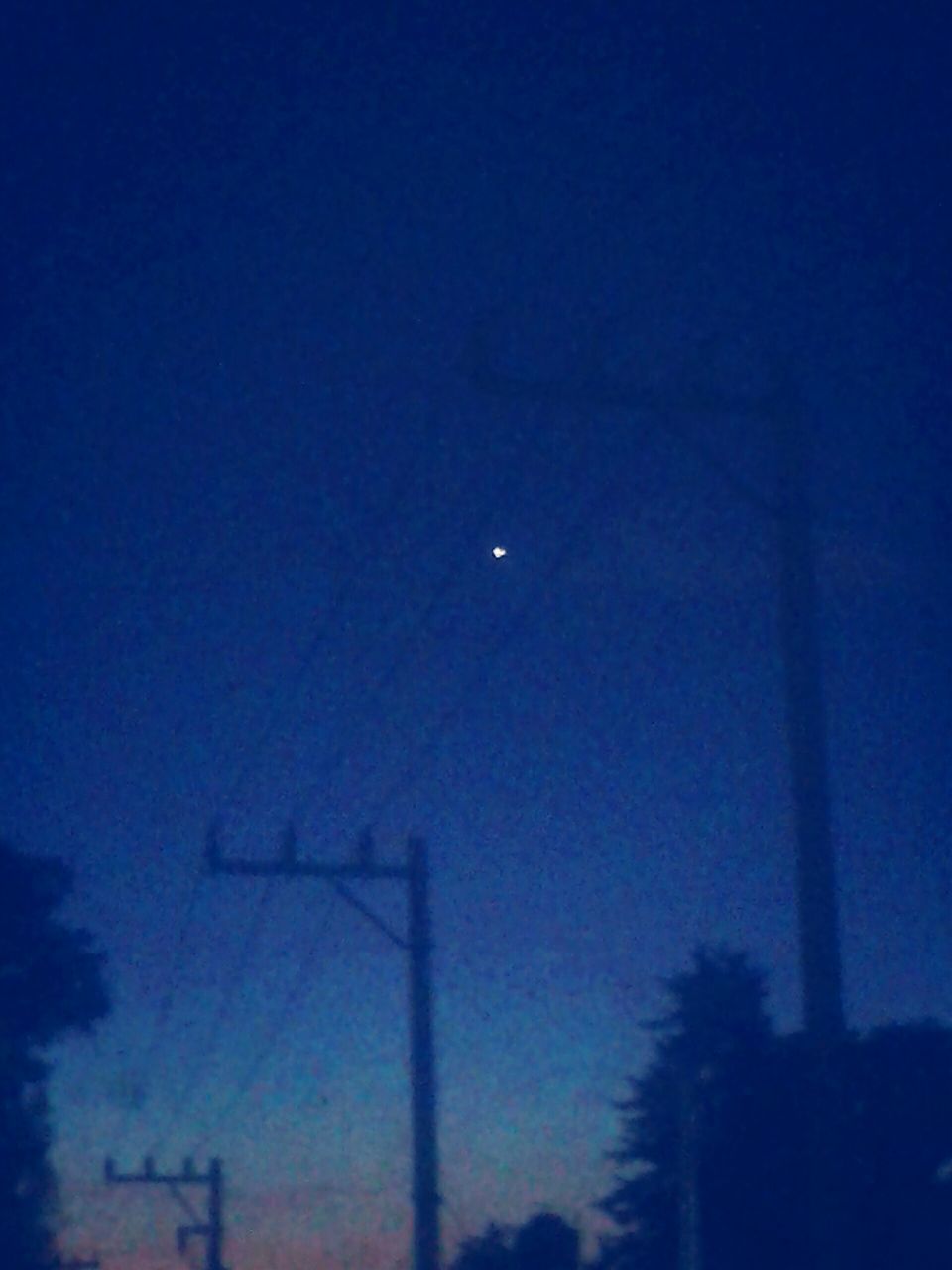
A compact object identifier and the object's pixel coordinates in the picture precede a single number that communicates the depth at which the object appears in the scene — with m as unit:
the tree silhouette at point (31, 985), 41.53
